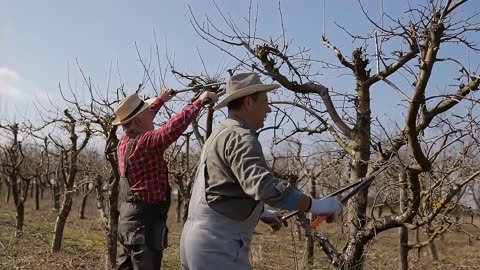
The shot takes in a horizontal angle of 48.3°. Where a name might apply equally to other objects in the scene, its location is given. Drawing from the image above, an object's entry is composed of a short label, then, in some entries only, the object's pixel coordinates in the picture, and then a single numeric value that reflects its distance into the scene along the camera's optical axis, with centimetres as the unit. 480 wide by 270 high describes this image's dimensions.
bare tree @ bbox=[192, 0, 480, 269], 348
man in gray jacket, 241
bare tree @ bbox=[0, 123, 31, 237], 1309
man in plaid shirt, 372
